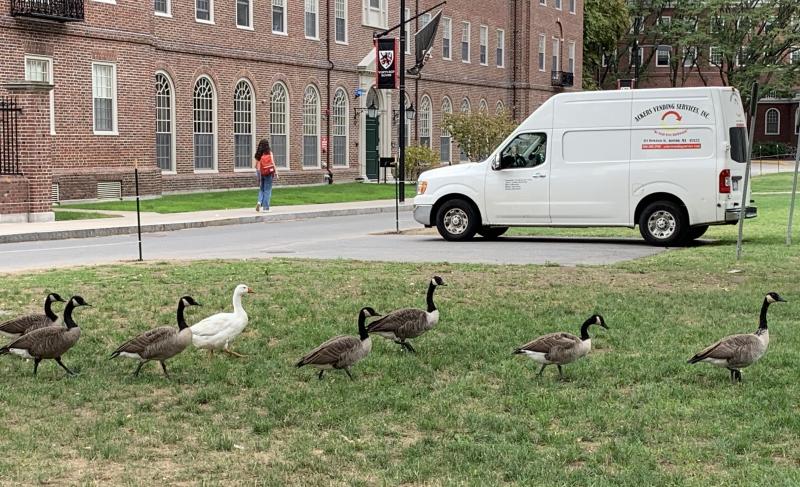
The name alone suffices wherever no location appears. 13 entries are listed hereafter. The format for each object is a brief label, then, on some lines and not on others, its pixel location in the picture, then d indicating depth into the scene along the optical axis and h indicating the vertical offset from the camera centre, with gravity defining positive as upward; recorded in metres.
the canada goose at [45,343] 8.04 -1.20
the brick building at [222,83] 30.23 +3.08
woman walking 28.72 +0.09
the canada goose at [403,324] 8.85 -1.19
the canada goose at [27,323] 8.62 -1.13
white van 19.16 +0.06
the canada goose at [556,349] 7.85 -1.23
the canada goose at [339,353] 7.79 -1.24
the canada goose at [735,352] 7.68 -1.23
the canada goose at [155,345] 7.94 -1.20
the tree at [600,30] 71.44 +9.26
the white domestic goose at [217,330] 8.57 -1.18
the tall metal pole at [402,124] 34.41 +1.57
